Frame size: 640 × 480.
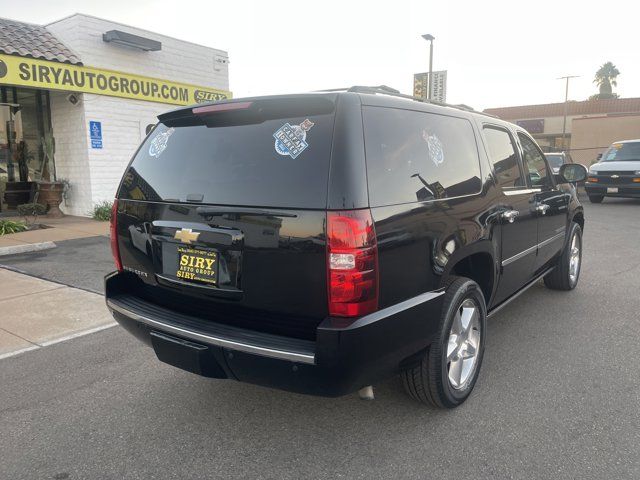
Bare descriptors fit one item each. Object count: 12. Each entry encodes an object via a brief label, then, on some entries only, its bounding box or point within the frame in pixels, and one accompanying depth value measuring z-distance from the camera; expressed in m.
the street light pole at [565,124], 41.84
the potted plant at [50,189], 11.93
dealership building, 11.21
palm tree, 74.94
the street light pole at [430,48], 18.30
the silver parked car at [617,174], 14.75
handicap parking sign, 11.71
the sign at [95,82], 10.20
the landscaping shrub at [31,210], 11.53
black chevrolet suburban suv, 2.39
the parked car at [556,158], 17.92
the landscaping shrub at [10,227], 9.70
